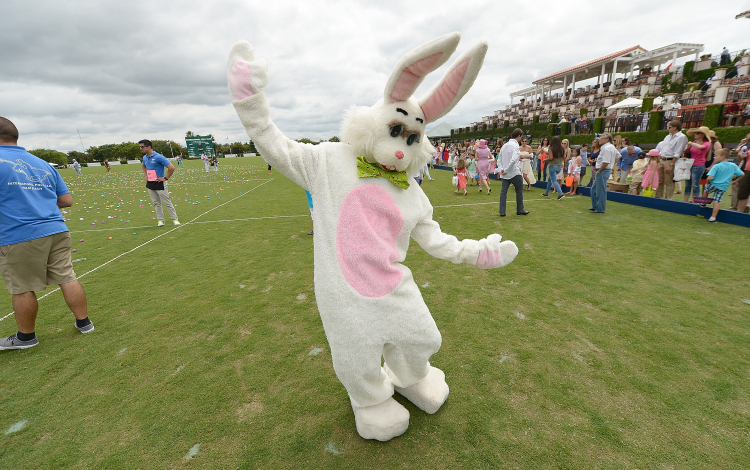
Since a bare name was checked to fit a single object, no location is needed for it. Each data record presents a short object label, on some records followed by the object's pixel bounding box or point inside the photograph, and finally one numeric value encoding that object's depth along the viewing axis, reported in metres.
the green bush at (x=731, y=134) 11.55
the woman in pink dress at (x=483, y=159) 8.95
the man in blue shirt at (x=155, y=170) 6.56
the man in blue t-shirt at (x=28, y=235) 2.72
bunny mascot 1.52
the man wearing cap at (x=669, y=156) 6.95
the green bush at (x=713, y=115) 12.86
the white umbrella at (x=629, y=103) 18.52
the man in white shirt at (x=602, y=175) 6.59
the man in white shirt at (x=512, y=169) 6.27
